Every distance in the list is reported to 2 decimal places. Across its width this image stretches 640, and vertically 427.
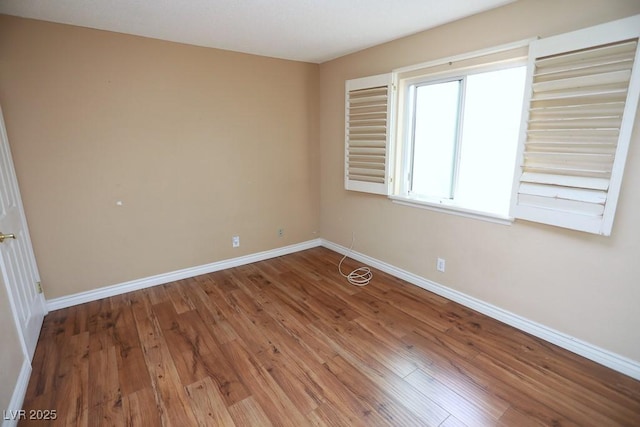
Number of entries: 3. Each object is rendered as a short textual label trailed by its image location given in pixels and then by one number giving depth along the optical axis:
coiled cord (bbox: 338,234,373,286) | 3.21
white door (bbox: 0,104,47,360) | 1.89
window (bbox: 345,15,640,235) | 1.78
